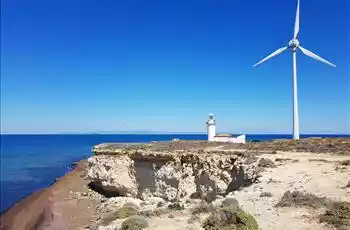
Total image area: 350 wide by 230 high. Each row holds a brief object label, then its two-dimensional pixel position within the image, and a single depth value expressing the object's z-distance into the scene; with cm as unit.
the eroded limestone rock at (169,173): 2581
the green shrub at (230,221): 1357
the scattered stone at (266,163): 2333
